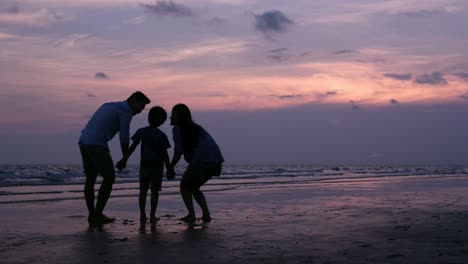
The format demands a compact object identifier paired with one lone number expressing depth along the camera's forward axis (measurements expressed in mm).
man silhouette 7520
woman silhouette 8164
